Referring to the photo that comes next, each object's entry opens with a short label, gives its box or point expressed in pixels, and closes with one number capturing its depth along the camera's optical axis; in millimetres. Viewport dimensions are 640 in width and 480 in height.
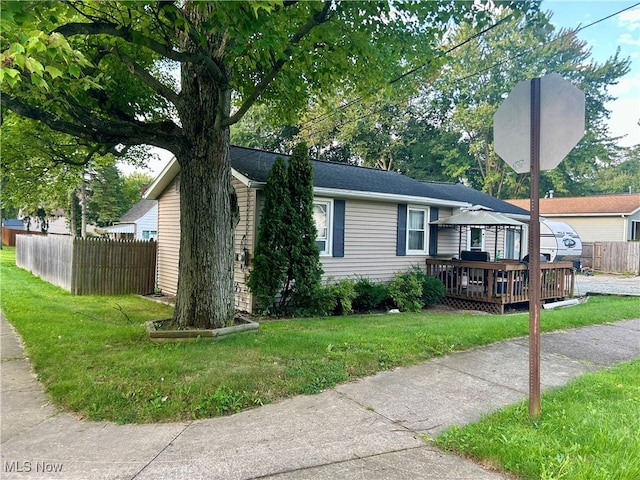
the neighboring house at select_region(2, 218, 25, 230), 51650
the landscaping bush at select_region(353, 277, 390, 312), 9688
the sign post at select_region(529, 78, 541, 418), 3264
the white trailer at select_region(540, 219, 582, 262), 17766
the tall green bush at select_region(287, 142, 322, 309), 8438
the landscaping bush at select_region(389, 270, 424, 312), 10062
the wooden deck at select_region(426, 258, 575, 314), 10391
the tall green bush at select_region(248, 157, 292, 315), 8242
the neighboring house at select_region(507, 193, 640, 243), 24383
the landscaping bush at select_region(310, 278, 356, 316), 8711
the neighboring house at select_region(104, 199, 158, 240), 26734
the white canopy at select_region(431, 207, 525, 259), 10875
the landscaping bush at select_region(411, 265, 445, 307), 10758
